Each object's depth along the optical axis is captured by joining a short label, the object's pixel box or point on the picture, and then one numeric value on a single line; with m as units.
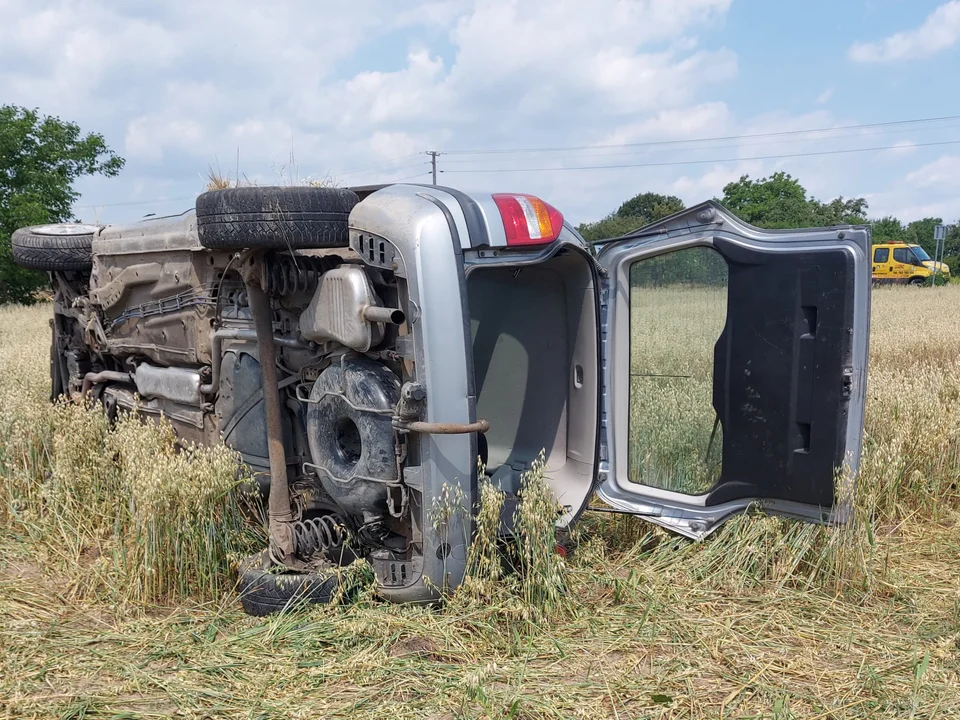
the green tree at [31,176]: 26.06
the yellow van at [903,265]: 33.97
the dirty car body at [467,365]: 3.44
